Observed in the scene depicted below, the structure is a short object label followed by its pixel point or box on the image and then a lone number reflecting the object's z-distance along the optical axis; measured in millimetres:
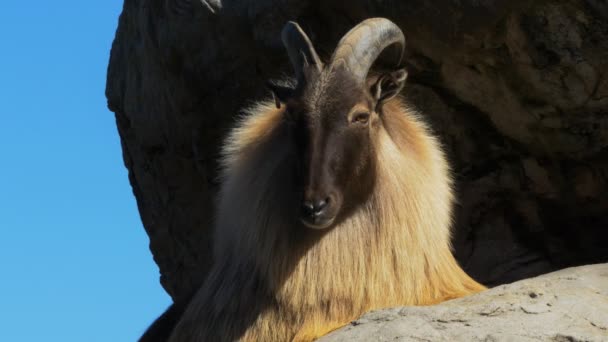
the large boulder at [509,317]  11281
